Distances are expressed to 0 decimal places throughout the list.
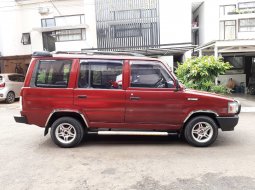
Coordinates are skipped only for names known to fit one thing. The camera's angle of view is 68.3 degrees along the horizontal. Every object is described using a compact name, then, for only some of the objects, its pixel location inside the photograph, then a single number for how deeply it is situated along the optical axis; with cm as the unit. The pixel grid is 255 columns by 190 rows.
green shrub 739
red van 412
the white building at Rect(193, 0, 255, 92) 1105
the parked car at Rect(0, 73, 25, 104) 1008
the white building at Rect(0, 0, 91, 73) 1338
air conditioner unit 1387
